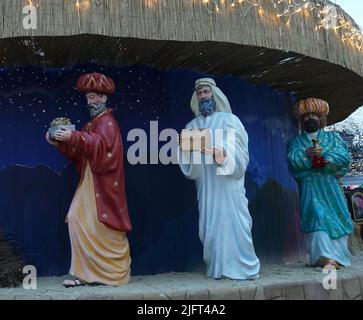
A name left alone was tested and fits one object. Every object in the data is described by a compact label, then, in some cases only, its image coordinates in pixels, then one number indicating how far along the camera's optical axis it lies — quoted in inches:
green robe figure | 233.9
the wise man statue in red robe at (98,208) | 196.7
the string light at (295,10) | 203.2
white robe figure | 202.4
